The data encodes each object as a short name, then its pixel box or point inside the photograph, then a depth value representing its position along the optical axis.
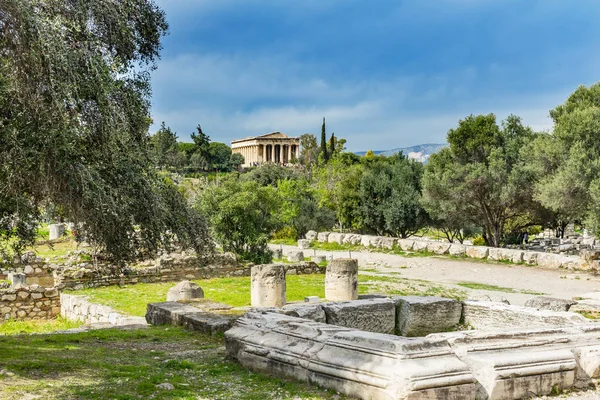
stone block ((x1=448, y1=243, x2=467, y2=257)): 25.18
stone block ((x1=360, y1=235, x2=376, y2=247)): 29.62
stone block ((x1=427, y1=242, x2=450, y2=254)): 25.95
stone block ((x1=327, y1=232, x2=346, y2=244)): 31.36
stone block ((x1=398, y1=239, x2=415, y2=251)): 27.67
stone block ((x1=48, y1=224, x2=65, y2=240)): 28.29
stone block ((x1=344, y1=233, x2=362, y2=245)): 30.58
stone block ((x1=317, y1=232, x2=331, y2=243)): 32.62
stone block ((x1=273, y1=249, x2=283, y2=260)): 23.70
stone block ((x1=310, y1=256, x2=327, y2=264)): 23.42
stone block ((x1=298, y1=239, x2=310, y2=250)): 30.66
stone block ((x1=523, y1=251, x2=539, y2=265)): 22.03
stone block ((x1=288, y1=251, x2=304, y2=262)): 23.45
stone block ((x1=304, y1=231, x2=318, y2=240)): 33.91
